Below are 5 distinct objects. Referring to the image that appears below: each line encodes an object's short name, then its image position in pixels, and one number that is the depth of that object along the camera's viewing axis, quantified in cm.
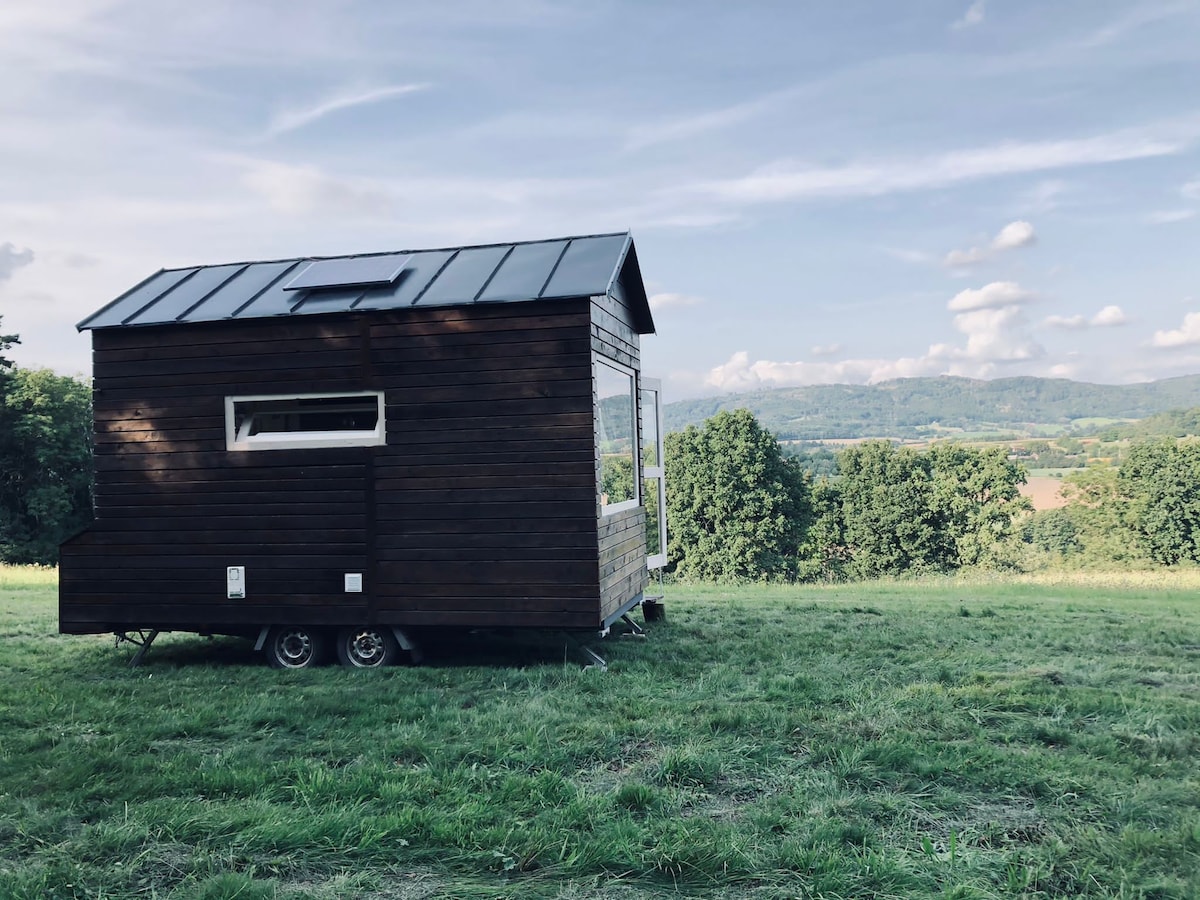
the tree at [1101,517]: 3894
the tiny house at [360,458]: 672
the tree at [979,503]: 3578
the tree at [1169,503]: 3681
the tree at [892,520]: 3638
